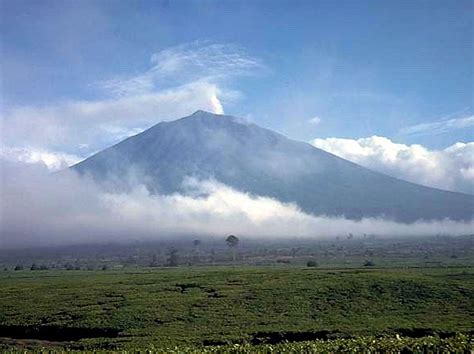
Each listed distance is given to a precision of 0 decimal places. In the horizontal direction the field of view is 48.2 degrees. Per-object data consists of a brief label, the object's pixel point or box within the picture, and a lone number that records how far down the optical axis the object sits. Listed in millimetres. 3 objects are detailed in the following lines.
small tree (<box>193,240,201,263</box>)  129425
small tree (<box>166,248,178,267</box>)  113200
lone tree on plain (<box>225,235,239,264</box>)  122200
